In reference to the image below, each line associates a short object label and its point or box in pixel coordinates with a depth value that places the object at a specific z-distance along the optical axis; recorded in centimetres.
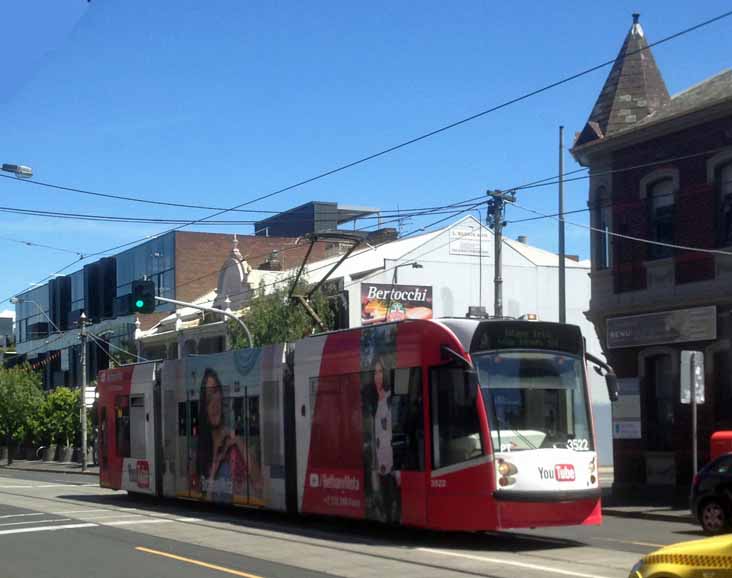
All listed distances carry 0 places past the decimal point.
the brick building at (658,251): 2442
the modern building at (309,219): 7475
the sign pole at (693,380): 2123
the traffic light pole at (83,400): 4978
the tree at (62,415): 6134
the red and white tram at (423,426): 1463
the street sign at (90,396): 5669
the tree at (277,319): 4003
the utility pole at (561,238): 2961
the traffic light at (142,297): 2741
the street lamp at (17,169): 2427
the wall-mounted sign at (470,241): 4884
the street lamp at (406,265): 4328
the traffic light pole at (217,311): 3116
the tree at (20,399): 6366
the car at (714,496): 1784
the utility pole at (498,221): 2830
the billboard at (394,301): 4412
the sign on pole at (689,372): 2130
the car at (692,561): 706
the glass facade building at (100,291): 6341
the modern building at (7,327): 9831
